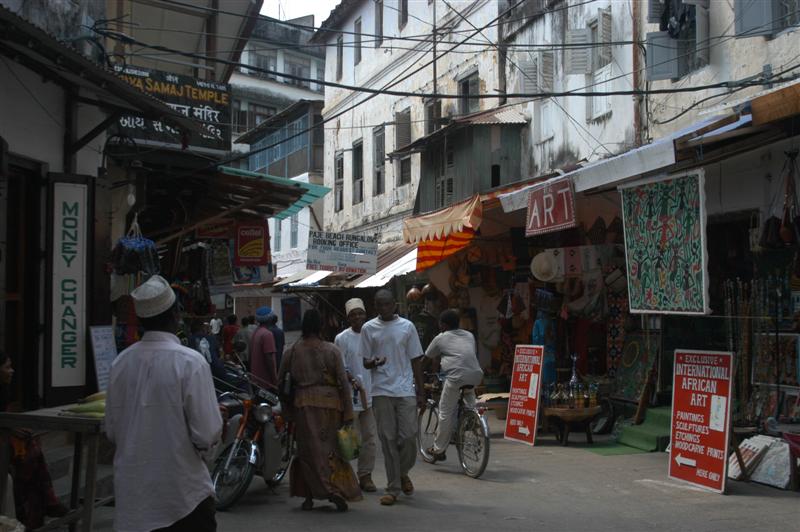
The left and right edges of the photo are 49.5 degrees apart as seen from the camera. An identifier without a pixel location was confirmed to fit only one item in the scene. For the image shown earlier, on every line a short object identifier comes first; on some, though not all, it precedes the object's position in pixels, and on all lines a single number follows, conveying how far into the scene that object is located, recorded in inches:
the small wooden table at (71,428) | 197.9
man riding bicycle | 372.2
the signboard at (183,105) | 436.8
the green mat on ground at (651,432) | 412.5
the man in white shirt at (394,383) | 314.2
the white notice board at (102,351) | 331.9
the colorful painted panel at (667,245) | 331.6
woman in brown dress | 286.0
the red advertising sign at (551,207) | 412.8
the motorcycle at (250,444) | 289.7
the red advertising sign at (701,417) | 320.2
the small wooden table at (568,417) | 435.8
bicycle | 355.3
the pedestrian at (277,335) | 448.0
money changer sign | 322.3
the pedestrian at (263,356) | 409.4
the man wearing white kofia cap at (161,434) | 156.4
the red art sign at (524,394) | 450.0
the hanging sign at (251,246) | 608.1
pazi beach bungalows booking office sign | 719.1
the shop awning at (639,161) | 322.3
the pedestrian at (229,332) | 712.3
